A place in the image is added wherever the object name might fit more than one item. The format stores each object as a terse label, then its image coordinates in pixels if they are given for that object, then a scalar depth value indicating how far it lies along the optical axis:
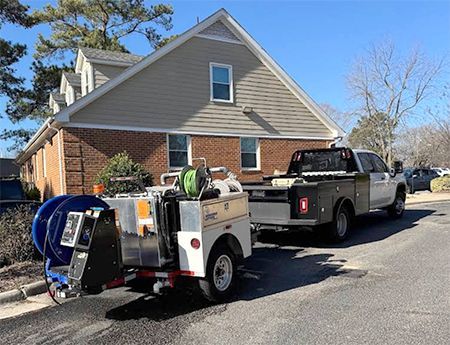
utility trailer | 4.59
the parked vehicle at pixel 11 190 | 9.81
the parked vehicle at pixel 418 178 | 26.17
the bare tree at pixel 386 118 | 30.97
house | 13.55
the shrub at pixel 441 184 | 23.86
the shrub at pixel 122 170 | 12.47
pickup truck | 8.36
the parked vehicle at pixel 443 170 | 39.86
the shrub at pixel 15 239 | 7.45
